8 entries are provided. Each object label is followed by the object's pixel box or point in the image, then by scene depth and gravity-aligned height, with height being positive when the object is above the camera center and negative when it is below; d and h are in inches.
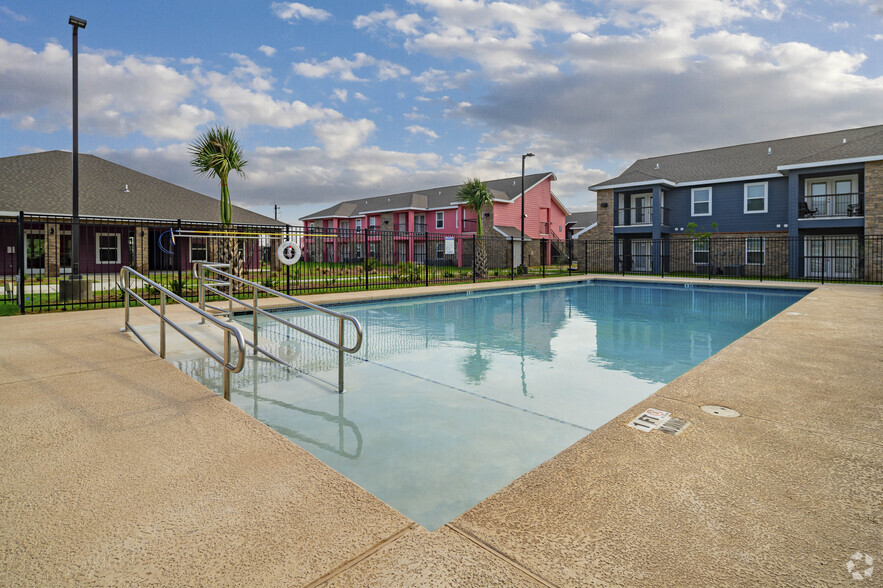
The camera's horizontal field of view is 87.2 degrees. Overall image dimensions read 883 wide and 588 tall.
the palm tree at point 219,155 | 623.8 +168.0
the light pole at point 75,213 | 457.4 +66.3
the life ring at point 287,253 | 553.9 +30.2
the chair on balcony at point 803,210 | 956.6 +134.5
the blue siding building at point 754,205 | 906.7 +160.5
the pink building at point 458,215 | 1488.7 +213.8
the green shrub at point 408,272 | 831.8 +9.8
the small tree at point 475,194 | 1205.1 +218.9
